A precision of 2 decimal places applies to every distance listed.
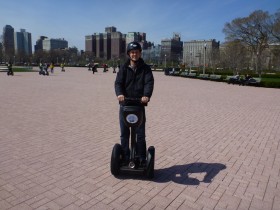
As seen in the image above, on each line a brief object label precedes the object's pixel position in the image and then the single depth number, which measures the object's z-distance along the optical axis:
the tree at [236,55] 49.84
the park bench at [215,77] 29.64
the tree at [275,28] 39.41
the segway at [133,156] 3.68
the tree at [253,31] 43.81
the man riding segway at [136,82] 3.83
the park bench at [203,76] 32.11
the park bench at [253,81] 24.09
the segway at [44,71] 30.68
